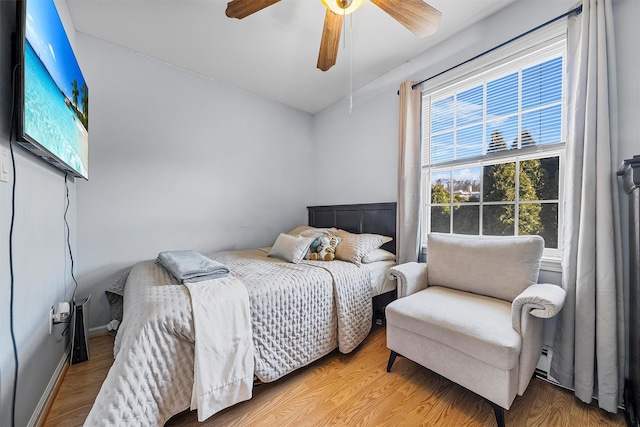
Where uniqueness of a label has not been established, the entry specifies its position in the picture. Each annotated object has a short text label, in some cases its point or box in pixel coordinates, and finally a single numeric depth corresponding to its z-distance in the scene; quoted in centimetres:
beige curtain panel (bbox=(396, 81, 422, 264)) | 229
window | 172
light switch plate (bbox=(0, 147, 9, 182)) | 93
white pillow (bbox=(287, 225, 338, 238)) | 270
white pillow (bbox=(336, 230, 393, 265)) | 225
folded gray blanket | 155
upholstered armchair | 123
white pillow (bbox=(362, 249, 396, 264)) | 227
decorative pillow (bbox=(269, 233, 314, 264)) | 226
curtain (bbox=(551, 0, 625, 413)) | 133
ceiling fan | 135
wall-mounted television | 96
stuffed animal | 233
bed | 107
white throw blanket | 122
